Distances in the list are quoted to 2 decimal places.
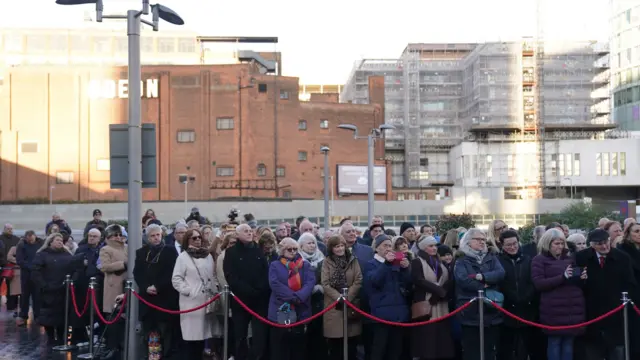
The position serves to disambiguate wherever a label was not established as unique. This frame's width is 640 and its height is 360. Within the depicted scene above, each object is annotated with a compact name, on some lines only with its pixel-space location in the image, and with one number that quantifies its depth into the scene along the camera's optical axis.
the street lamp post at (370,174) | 28.56
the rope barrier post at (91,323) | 12.31
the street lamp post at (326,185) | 31.91
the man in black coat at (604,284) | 9.72
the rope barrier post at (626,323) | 9.45
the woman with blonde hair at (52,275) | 13.73
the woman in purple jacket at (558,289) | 9.63
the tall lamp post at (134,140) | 11.48
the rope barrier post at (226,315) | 10.62
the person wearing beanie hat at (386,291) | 10.04
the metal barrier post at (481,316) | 9.55
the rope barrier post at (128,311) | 11.48
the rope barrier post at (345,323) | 10.22
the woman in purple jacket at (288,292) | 10.39
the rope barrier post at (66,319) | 13.47
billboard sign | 70.31
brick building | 63.84
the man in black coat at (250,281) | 10.87
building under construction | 77.69
